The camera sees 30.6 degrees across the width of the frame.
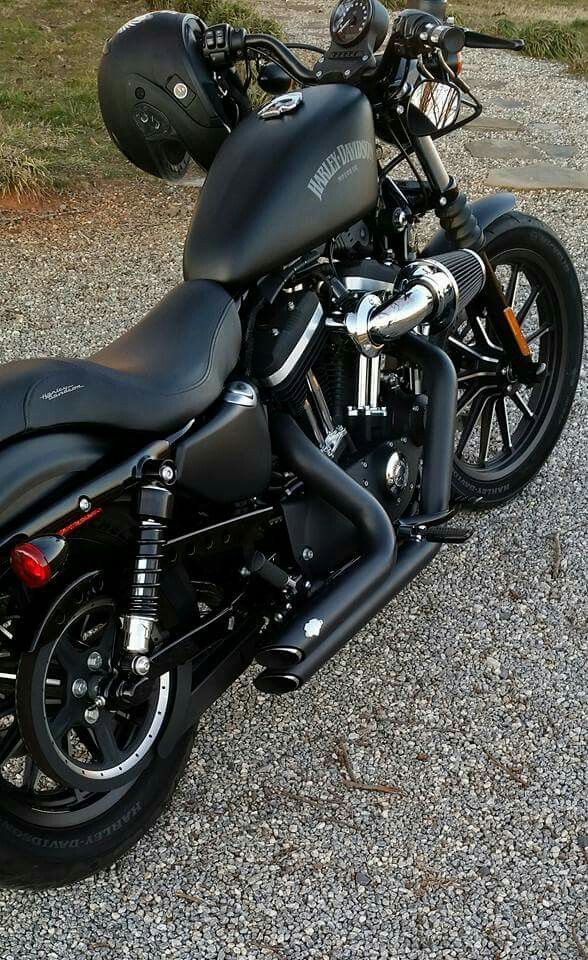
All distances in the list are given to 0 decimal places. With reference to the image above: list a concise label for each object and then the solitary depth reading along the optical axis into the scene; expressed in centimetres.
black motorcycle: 200
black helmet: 254
